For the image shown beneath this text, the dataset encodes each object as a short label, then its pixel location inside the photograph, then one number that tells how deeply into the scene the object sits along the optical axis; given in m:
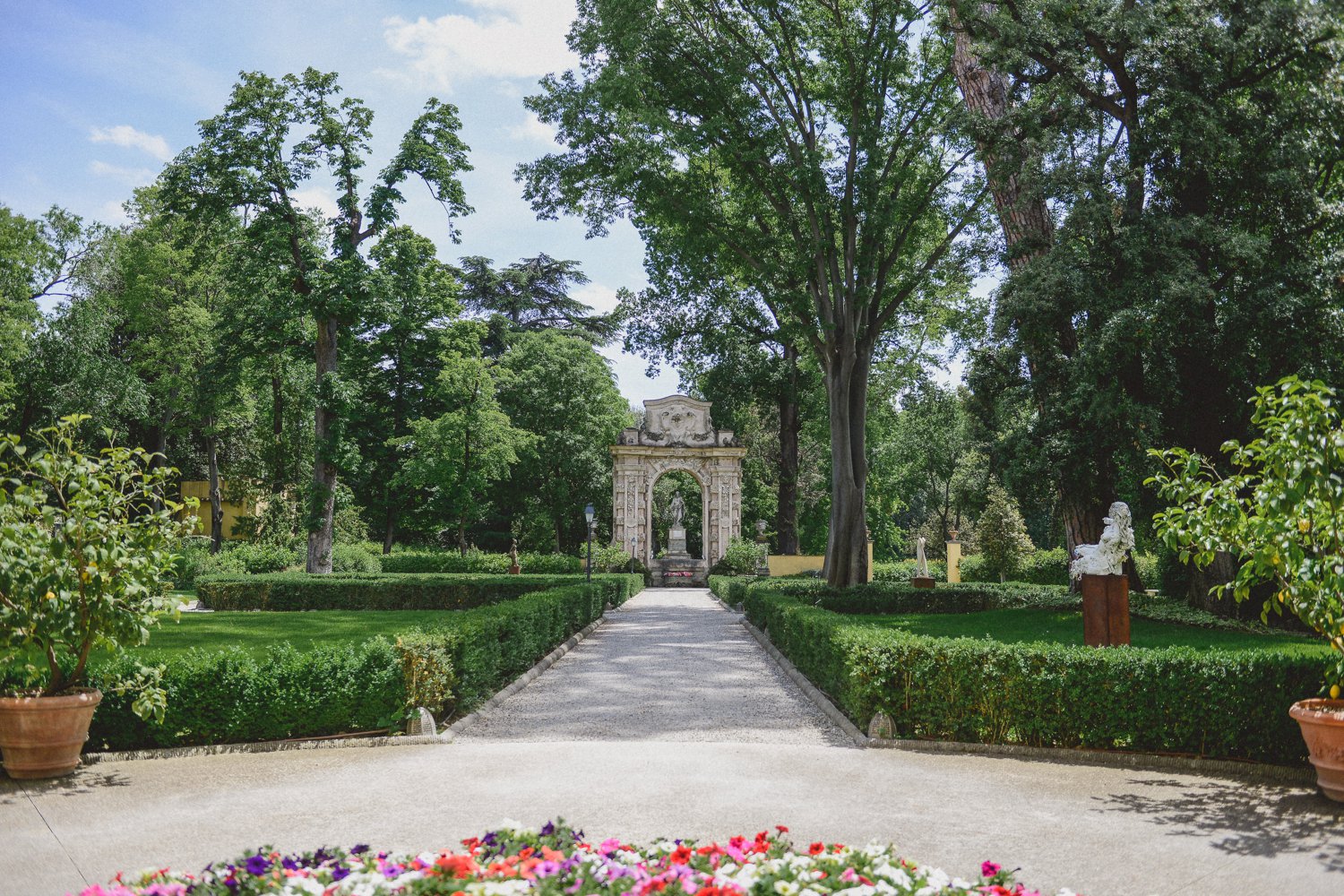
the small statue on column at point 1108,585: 9.60
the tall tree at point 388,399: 37.22
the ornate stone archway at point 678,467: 36.84
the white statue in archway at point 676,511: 39.69
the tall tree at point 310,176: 22.72
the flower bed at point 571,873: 2.85
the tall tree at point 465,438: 29.44
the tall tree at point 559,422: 38.59
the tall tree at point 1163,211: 12.82
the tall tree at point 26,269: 28.98
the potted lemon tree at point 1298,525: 5.75
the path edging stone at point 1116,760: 6.56
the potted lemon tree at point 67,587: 6.16
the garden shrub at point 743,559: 33.28
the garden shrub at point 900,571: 29.30
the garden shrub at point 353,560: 29.46
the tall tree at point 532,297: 43.28
